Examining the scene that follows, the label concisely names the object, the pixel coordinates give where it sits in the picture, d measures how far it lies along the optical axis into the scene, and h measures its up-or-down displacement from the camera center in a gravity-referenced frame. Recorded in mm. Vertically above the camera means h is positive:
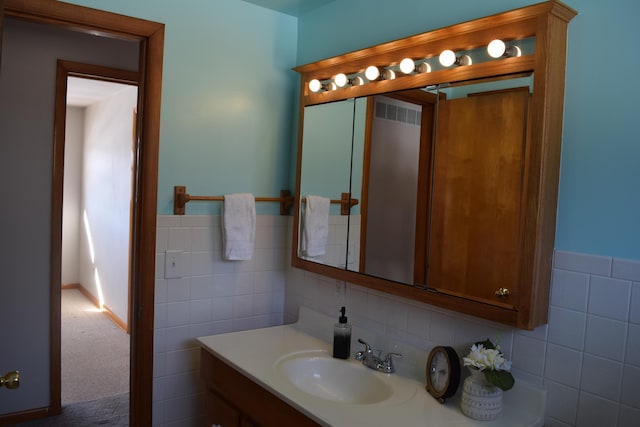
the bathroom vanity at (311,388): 1550 -650
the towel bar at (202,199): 2193 -41
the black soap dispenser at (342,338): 2053 -563
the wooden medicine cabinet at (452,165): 1483 +120
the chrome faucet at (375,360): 1932 -618
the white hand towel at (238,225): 2393 -163
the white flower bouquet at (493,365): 1476 -468
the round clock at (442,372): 1644 -554
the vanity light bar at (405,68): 1578 +479
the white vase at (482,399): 1519 -574
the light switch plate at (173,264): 2303 -344
